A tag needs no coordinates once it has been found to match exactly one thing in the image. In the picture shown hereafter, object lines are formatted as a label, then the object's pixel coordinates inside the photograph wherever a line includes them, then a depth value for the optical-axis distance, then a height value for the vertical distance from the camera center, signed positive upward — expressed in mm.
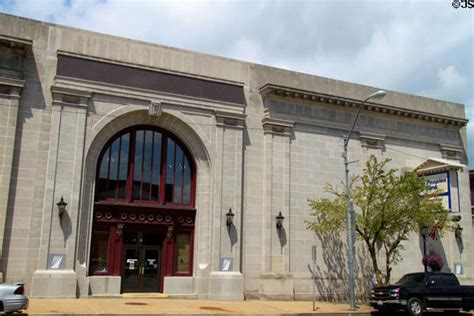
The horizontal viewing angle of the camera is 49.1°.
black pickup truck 20078 -933
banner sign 27281 +4493
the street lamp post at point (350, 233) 22250 +1539
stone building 21438 +4563
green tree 23844 +2808
